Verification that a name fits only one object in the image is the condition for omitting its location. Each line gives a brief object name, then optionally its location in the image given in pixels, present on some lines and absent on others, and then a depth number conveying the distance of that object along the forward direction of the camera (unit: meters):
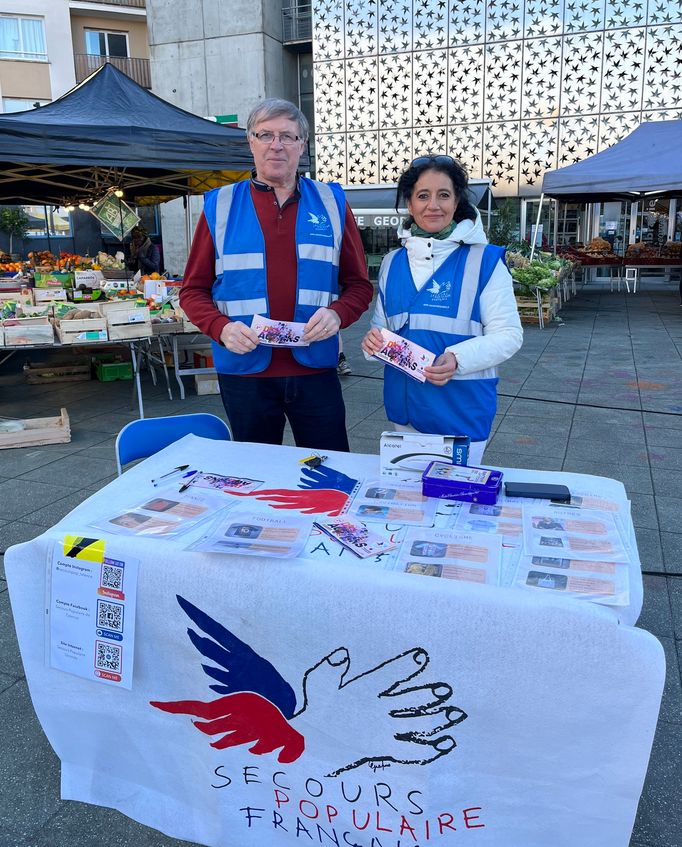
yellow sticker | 1.62
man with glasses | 2.42
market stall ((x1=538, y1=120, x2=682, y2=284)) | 10.16
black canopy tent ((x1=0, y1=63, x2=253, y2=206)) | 5.43
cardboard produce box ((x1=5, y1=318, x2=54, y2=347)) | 5.31
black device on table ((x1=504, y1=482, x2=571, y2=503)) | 1.78
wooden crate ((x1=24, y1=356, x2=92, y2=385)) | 7.52
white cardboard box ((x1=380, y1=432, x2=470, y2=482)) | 1.95
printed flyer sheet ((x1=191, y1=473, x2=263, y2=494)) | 1.94
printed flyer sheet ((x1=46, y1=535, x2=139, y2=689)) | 1.62
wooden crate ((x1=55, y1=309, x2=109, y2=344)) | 5.41
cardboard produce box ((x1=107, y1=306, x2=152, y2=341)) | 5.50
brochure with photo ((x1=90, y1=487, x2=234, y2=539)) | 1.68
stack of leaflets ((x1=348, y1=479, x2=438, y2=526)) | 1.72
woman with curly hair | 2.24
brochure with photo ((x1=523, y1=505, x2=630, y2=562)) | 1.52
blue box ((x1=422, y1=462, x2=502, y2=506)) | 1.79
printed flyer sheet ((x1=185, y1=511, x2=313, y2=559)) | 1.52
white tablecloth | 1.35
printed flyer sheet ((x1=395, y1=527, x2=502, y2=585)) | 1.44
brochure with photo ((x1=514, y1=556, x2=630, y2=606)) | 1.36
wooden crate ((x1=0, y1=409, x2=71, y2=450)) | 5.15
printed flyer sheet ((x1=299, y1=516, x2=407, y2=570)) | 1.50
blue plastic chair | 2.44
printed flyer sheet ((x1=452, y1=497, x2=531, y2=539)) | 1.64
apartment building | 22.52
